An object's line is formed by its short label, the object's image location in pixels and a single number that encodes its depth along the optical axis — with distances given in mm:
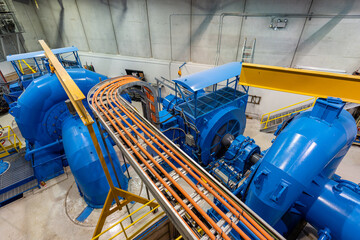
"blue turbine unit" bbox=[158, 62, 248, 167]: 6297
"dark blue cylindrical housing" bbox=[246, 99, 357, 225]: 2752
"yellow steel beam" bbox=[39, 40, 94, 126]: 2865
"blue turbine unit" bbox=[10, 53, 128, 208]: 5461
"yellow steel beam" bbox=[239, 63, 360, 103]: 3117
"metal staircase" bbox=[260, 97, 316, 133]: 9752
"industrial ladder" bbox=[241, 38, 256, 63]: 9555
